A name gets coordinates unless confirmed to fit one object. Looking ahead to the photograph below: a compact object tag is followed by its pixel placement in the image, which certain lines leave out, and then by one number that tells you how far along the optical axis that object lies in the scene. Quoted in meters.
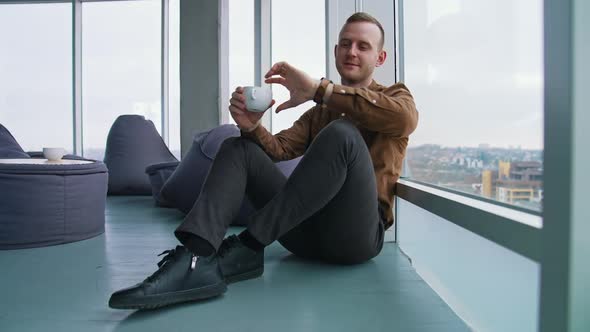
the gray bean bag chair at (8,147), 3.29
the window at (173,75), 5.23
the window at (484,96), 0.81
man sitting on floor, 1.21
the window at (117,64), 5.41
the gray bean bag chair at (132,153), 4.17
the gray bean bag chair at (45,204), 1.89
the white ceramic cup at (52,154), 2.12
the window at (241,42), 4.80
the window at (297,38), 4.14
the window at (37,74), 5.65
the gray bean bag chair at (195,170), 2.68
